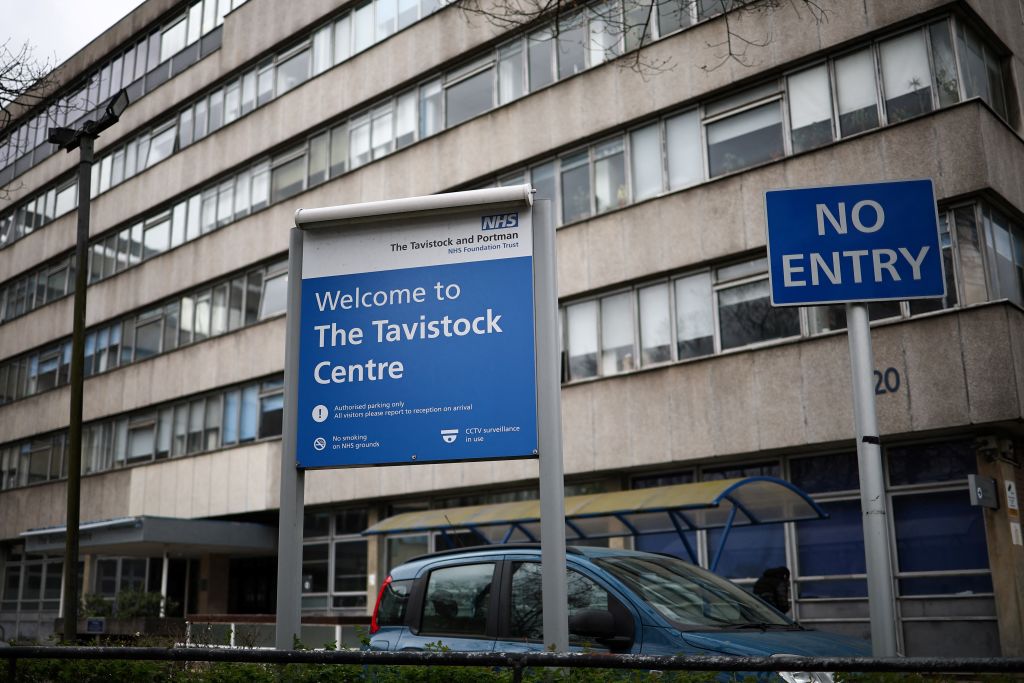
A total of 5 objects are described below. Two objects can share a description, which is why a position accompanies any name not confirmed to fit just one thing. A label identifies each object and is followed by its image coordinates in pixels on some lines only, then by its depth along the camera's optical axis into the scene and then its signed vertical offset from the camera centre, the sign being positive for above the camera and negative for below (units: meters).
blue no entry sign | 6.16 +1.94
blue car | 6.25 -0.20
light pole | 13.53 +3.32
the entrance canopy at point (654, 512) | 13.77 +0.95
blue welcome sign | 6.00 +1.39
